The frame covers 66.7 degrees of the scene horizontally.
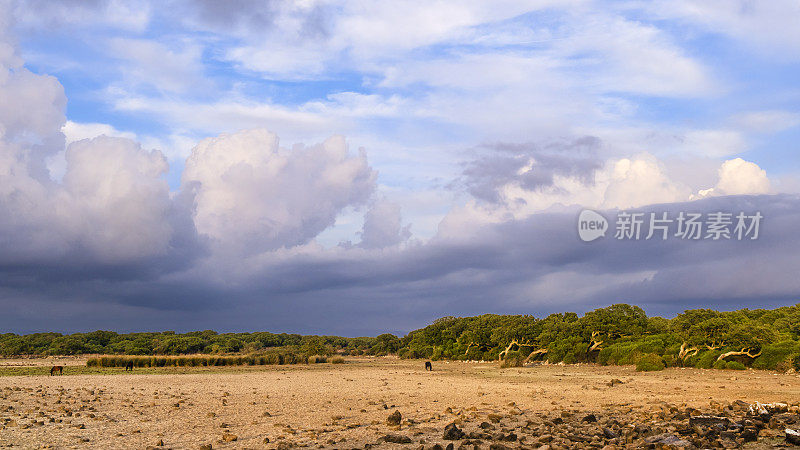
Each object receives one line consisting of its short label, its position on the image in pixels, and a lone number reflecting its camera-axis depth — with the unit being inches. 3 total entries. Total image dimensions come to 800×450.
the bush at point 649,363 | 1776.6
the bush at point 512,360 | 2346.3
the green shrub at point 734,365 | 1744.6
